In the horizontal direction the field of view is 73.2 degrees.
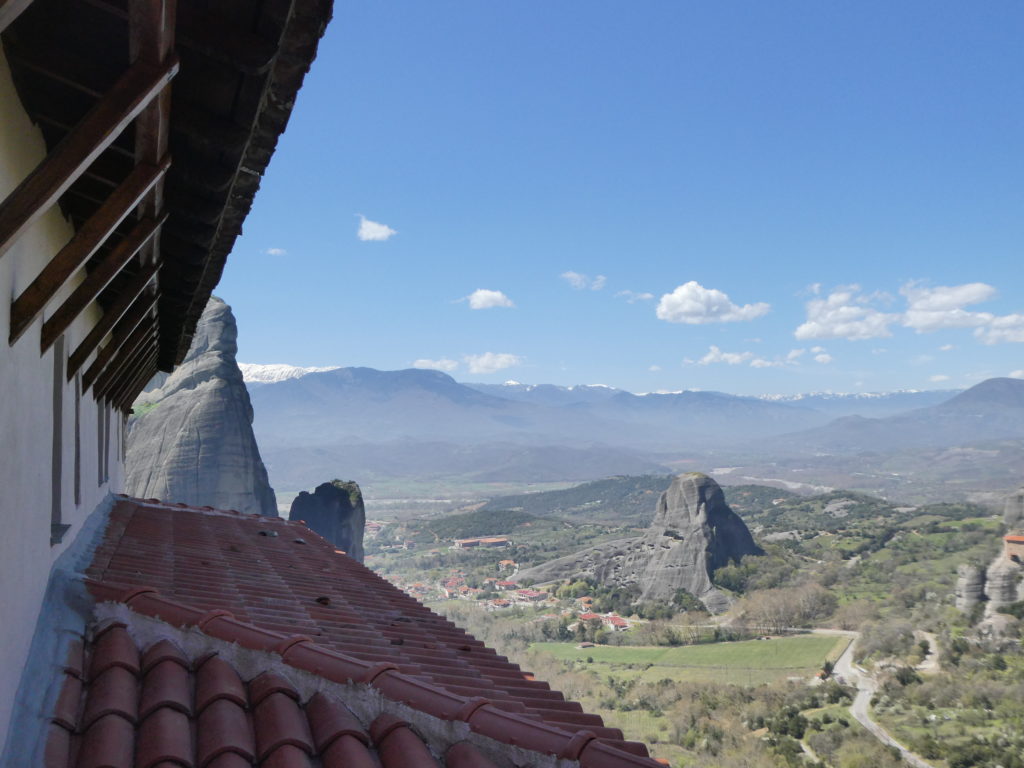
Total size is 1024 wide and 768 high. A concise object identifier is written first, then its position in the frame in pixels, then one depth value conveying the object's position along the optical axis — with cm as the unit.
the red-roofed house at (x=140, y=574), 236
